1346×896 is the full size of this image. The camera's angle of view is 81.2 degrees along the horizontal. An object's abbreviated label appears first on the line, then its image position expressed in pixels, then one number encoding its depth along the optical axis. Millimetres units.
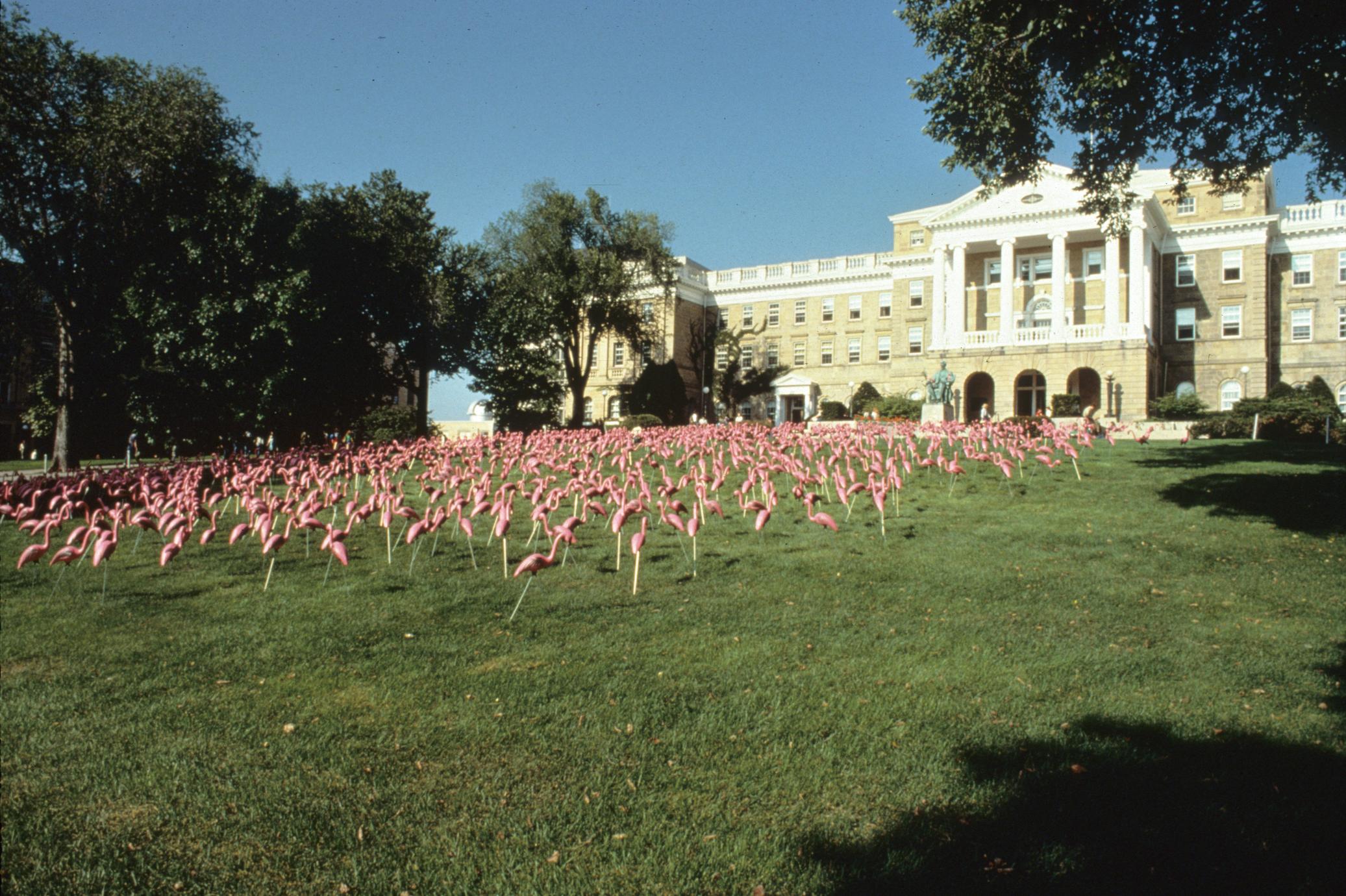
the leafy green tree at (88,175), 20828
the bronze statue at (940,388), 32156
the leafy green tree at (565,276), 40562
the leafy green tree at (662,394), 54250
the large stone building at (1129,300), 42125
